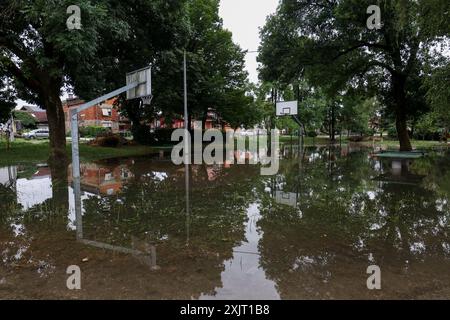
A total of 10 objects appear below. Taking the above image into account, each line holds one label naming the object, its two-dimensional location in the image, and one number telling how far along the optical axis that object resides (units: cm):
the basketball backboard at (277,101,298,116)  2431
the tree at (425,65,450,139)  924
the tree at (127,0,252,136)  2155
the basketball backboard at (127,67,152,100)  762
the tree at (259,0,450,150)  1820
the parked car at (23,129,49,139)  4162
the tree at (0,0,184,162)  1002
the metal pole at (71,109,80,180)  582
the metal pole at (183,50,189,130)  1667
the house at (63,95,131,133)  4950
